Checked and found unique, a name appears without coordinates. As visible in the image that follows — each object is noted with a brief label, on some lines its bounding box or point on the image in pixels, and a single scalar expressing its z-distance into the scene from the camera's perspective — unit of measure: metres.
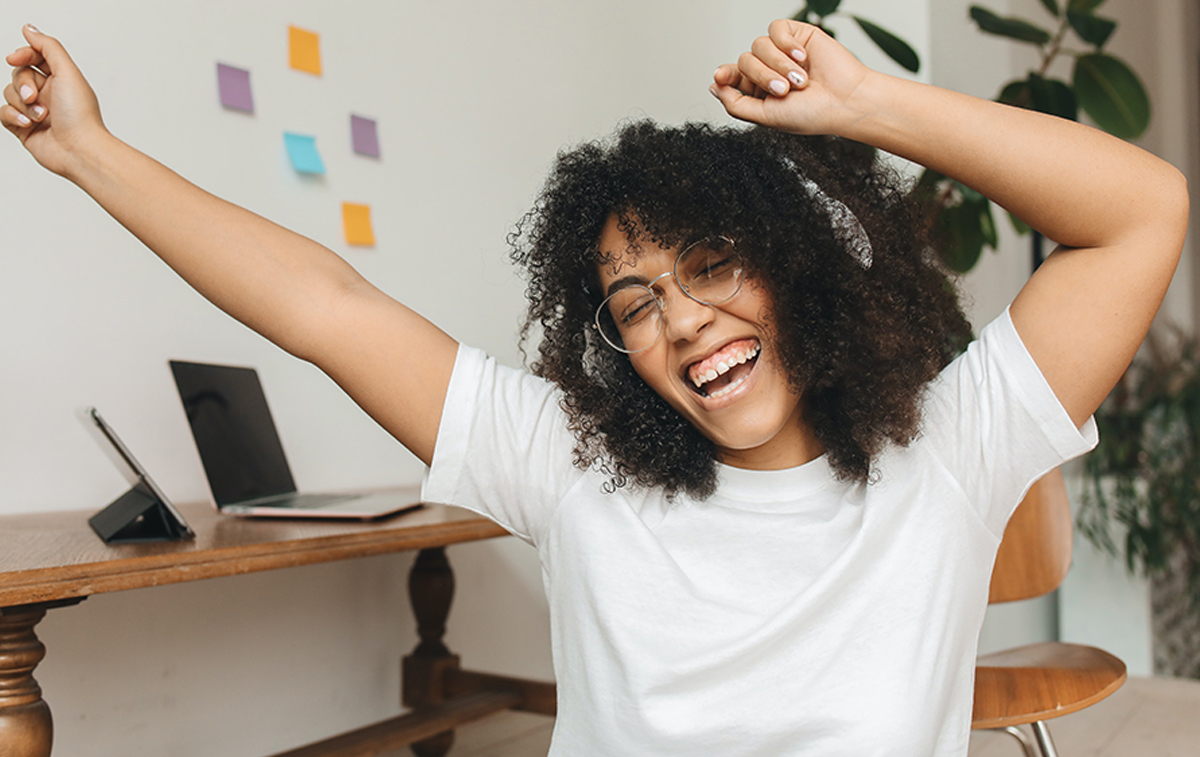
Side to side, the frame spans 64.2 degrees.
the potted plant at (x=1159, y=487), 3.24
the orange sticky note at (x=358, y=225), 2.04
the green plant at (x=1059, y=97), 2.66
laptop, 1.56
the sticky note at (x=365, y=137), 2.06
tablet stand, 1.22
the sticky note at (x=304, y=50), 1.95
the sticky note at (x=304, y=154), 1.93
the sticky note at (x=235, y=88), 1.82
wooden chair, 1.33
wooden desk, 1.03
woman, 0.89
